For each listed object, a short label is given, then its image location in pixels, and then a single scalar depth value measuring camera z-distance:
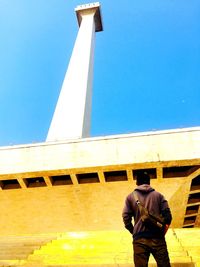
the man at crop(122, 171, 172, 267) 3.38
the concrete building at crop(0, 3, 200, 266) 10.86
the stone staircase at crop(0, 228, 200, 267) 4.72
